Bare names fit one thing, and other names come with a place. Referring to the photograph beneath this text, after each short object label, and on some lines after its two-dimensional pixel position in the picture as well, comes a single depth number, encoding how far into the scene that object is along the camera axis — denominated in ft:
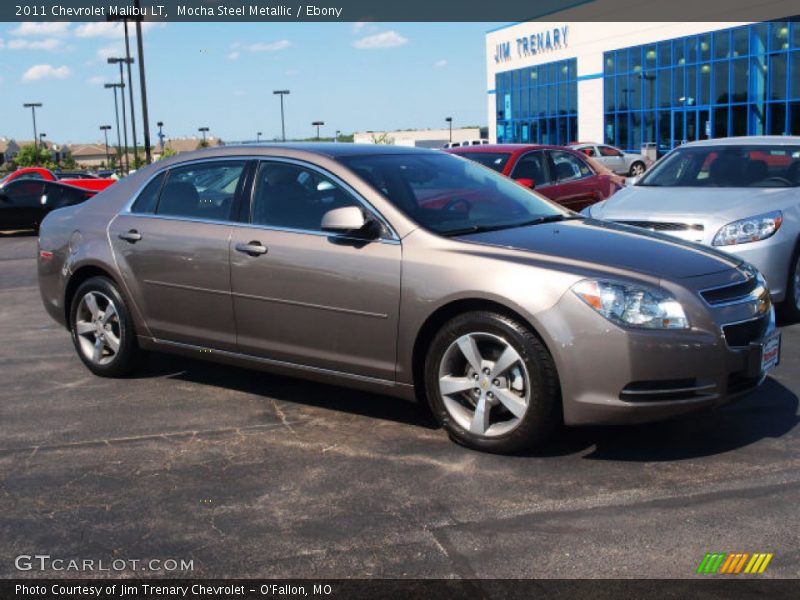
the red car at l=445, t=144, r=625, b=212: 38.63
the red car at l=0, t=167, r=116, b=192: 100.32
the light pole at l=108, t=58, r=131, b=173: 159.40
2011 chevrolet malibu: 14.17
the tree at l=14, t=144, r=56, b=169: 276.80
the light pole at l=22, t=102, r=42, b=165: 265.95
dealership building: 117.19
